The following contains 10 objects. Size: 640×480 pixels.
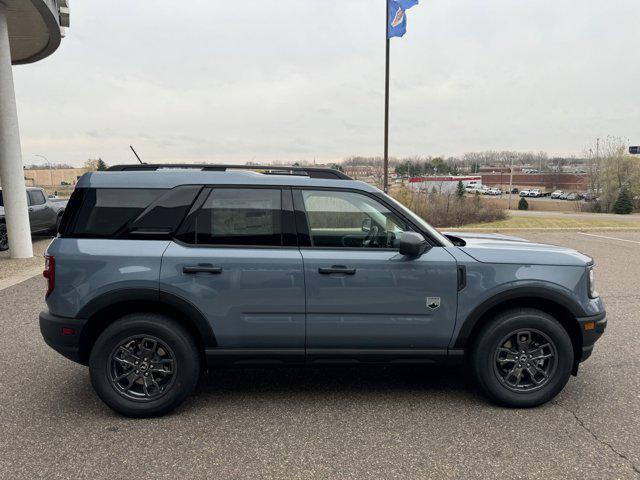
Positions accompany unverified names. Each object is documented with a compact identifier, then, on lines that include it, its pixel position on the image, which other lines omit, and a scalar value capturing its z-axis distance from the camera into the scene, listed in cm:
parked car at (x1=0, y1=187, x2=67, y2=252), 1265
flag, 1573
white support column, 974
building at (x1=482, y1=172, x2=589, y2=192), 10082
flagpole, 1639
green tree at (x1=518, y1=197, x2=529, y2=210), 6122
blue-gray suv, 329
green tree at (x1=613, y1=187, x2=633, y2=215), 4597
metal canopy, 977
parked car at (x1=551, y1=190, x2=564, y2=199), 8588
